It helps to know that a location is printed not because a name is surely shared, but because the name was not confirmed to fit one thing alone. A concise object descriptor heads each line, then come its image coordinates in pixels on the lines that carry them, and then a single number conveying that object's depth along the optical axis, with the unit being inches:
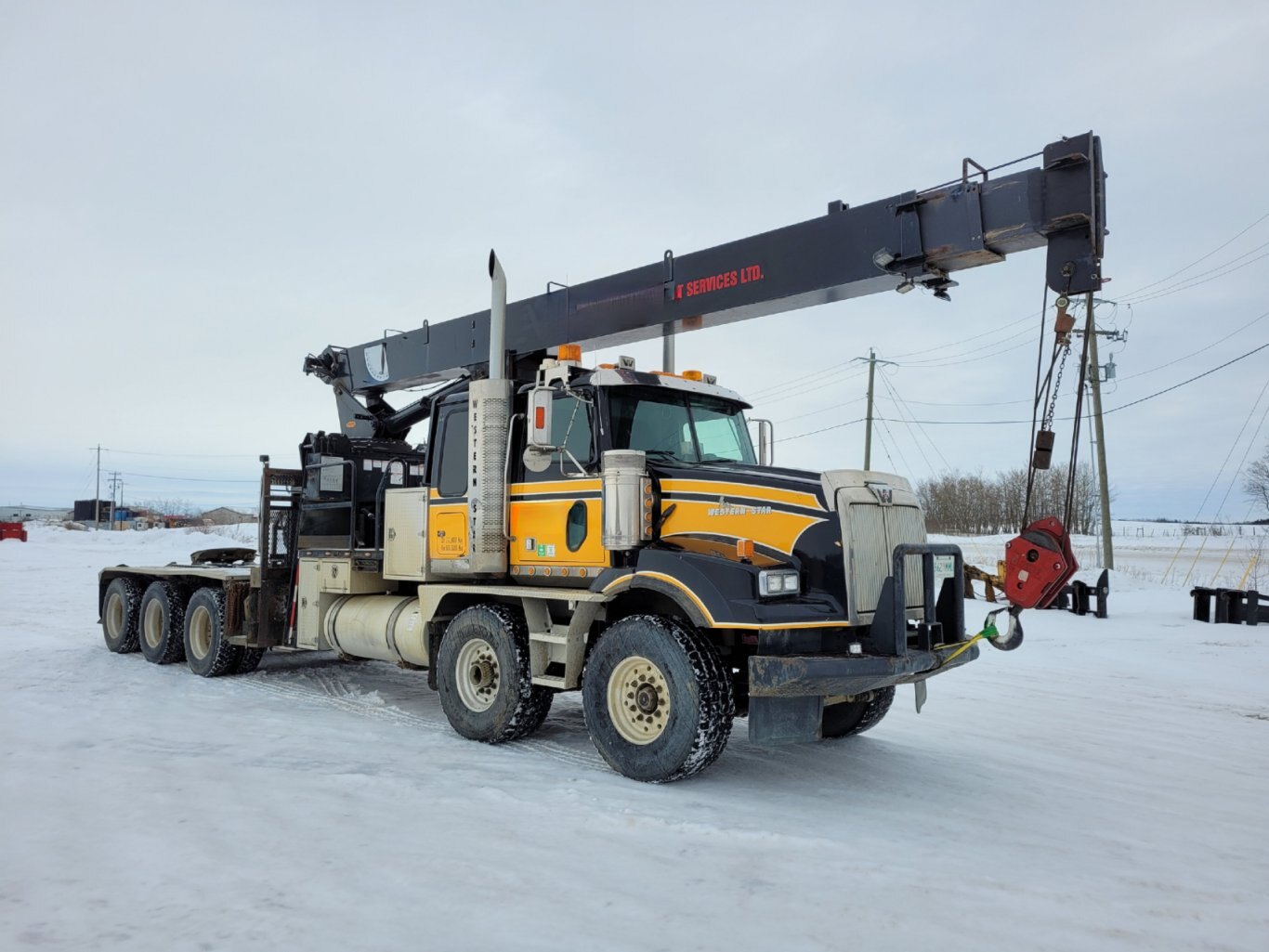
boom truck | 229.9
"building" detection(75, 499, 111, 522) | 3472.0
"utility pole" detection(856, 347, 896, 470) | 1385.2
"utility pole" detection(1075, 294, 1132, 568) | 936.9
